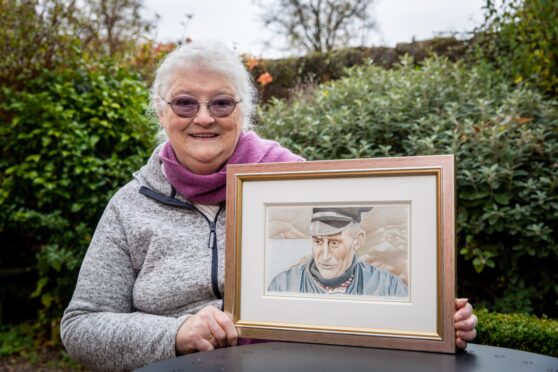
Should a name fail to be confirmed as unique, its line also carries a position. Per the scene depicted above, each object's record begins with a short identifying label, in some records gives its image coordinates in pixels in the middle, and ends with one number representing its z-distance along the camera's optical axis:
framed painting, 1.30
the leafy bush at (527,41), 4.56
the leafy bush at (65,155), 4.28
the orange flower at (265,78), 6.48
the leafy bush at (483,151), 3.30
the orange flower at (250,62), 6.44
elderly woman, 1.74
